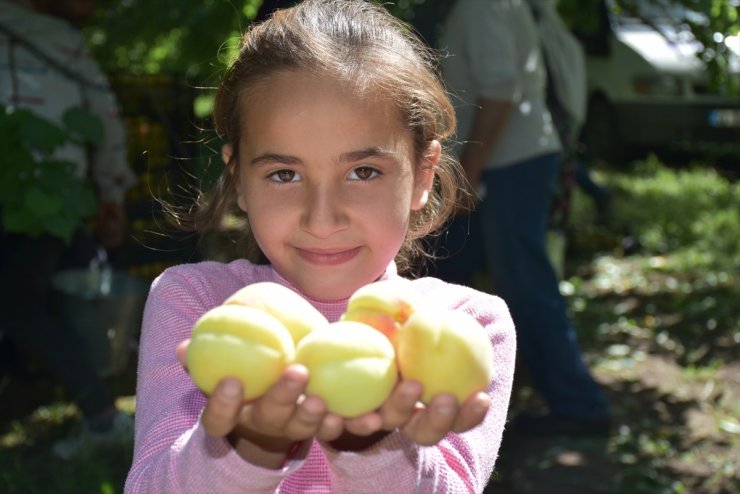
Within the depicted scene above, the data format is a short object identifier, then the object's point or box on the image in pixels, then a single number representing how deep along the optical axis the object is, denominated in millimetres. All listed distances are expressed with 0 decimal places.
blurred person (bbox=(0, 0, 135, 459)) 3742
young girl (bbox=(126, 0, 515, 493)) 1301
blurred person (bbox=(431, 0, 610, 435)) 3797
